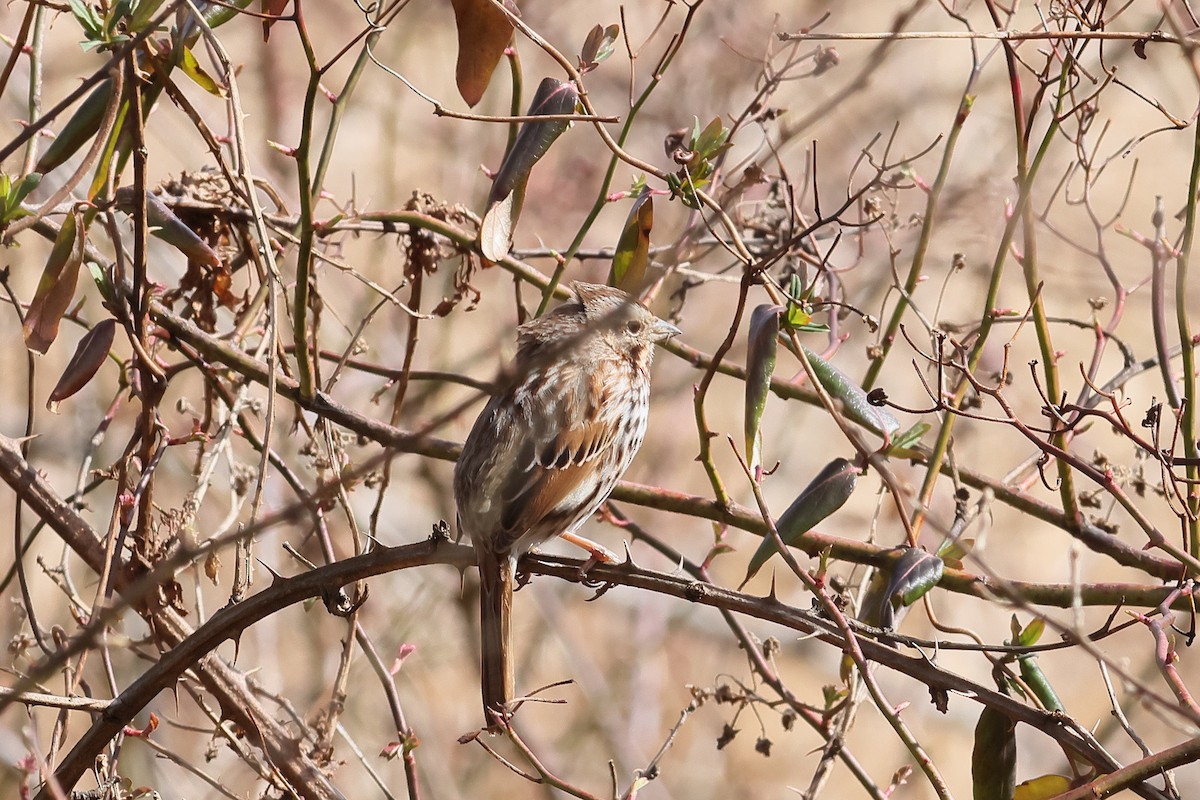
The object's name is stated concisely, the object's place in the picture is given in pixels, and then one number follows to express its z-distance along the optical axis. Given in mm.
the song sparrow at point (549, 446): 7777
